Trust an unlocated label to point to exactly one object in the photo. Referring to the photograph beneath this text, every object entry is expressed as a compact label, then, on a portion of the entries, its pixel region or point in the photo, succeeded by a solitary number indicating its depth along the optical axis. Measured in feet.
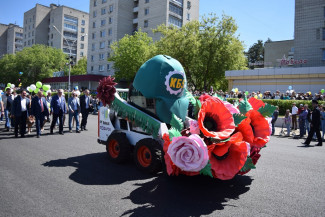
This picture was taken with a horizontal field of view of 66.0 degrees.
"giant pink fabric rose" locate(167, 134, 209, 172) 11.81
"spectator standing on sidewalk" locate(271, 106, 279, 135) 47.33
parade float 12.59
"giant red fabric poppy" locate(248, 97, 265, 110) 16.03
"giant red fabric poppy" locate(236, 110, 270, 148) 15.12
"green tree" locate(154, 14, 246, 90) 94.99
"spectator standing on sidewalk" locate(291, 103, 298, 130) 51.14
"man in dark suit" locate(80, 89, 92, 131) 40.70
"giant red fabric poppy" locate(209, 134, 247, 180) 13.01
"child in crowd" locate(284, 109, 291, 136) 46.26
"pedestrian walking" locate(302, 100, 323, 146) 34.74
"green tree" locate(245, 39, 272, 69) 270.05
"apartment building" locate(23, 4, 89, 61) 247.29
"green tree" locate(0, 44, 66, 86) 183.73
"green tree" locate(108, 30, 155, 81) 126.31
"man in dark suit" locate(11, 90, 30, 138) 31.78
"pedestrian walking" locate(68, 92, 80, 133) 38.37
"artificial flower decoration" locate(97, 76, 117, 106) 20.20
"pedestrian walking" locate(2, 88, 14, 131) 40.23
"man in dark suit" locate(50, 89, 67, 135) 34.60
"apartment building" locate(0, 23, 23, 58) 334.85
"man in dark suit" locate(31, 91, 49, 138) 32.19
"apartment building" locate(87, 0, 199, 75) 153.99
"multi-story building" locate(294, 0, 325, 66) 95.90
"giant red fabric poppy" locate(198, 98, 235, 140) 12.89
